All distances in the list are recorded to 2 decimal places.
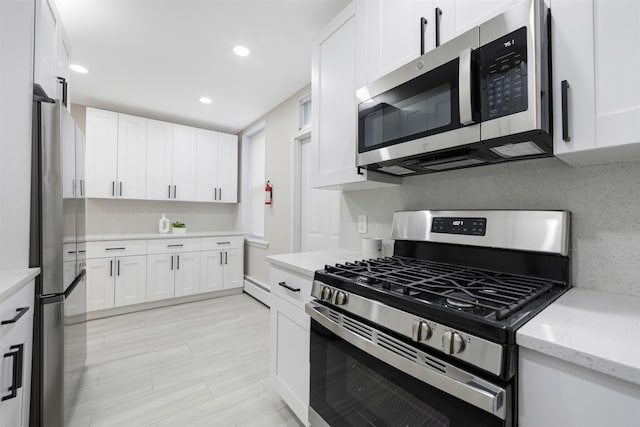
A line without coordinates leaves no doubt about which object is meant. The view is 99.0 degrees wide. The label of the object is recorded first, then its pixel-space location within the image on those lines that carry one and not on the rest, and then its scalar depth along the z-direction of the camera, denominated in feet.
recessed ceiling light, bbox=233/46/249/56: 7.80
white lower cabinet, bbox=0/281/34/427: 3.28
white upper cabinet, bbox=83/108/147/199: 11.18
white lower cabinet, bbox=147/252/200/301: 11.60
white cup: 5.67
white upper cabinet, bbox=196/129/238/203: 13.76
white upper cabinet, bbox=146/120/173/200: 12.42
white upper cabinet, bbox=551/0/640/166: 2.48
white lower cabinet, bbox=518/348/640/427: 1.77
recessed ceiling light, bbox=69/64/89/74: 8.67
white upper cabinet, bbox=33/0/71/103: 4.60
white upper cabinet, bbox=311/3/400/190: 5.40
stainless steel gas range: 2.25
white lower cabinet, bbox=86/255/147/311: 10.44
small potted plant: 13.25
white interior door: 8.26
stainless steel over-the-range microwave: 2.85
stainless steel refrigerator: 4.30
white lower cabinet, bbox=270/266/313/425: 4.71
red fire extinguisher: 12.11
